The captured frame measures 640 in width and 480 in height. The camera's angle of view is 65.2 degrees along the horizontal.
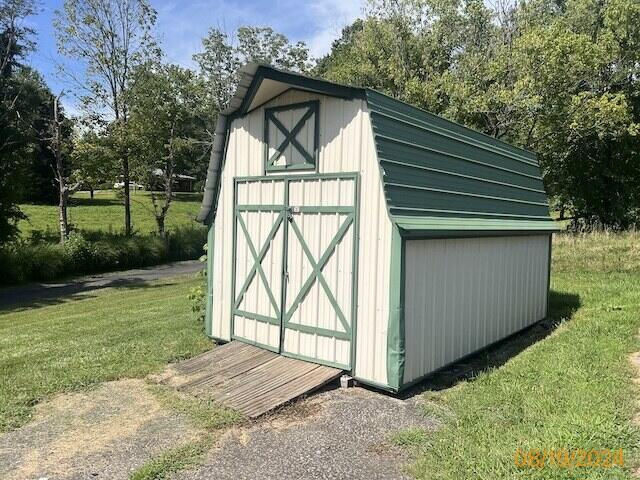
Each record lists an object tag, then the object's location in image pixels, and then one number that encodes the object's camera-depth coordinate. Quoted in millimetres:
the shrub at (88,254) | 17688
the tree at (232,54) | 29578
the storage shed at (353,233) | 5723
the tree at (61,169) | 20125
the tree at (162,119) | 22594
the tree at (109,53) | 22219
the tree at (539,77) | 19297
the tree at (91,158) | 20359
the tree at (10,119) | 18656
